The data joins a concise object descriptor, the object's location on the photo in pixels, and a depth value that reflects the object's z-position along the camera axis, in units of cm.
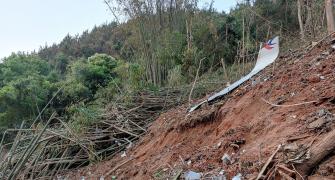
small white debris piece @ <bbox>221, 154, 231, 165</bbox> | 309
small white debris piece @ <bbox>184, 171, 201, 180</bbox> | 309
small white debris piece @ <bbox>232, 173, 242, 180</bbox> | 267
